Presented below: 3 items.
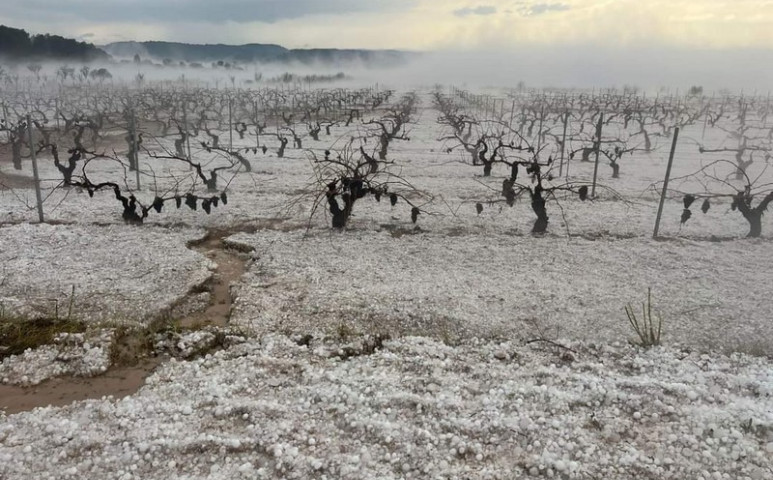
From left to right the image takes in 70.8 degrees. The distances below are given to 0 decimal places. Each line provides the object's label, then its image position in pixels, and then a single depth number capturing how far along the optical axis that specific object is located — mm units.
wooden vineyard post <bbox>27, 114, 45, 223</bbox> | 6809
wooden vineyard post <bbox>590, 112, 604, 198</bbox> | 8452
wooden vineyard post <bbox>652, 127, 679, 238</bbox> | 6590
